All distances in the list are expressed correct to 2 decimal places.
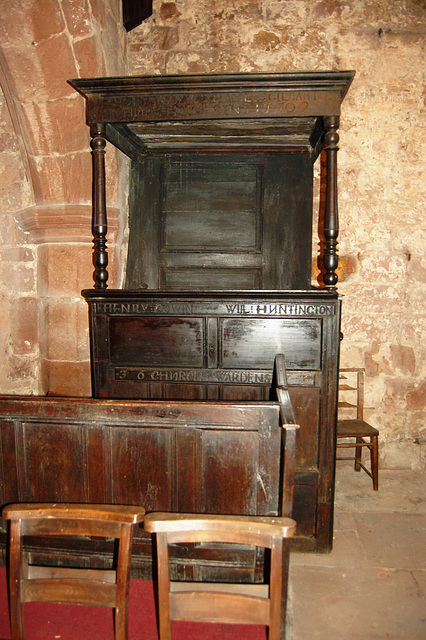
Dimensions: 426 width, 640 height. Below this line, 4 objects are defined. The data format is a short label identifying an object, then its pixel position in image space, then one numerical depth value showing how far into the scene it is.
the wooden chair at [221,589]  1.04
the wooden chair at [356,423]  2.76
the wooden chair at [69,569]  1.08
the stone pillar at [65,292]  2.84
